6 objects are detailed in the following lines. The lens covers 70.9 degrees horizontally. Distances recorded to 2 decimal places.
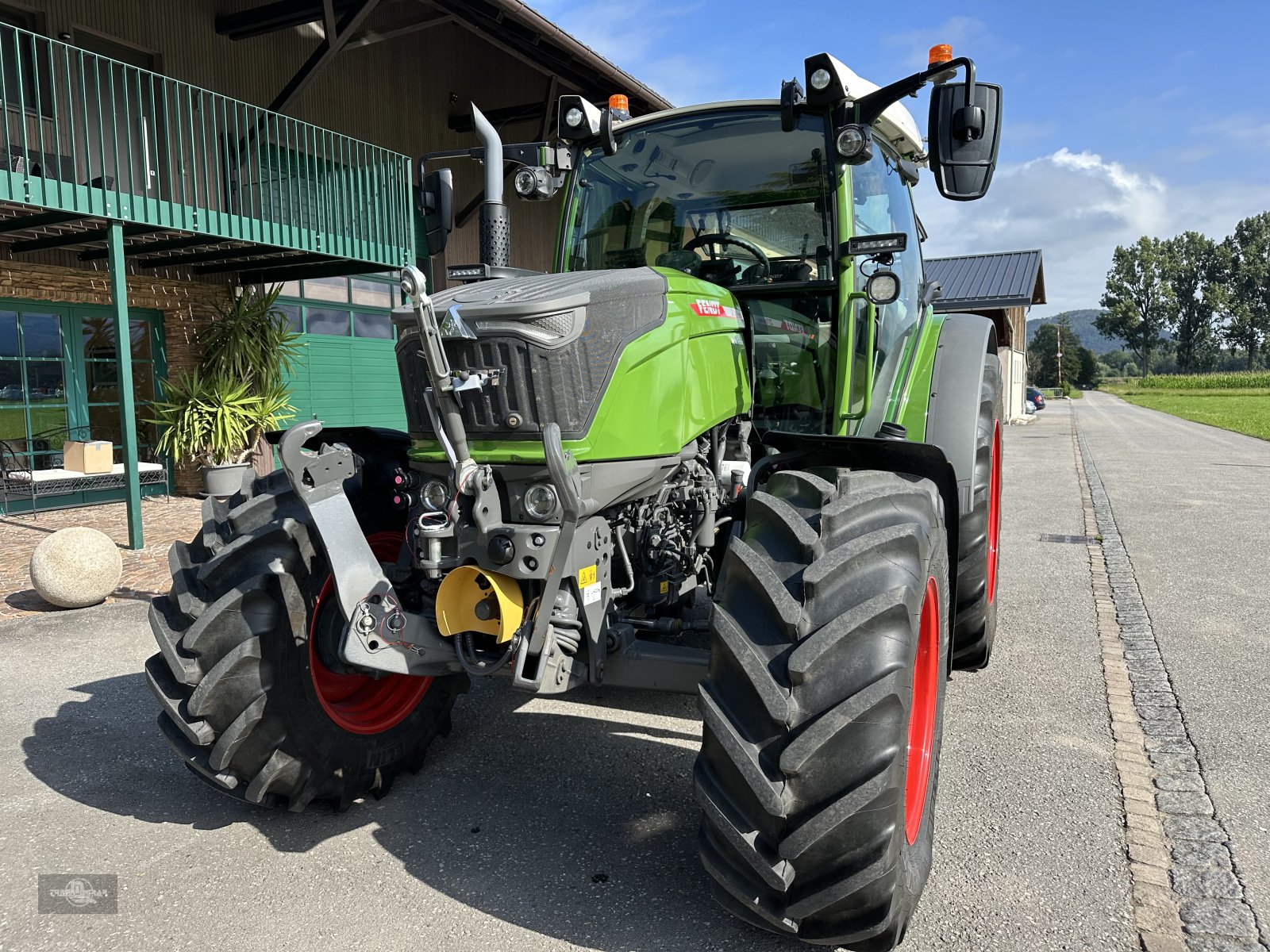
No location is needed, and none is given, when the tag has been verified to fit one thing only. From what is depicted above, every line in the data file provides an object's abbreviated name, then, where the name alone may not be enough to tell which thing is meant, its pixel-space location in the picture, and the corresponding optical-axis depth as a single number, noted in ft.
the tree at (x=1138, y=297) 315.82
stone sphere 18.67
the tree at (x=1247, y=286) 313.12
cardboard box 31.83
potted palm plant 33.12
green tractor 6.91
